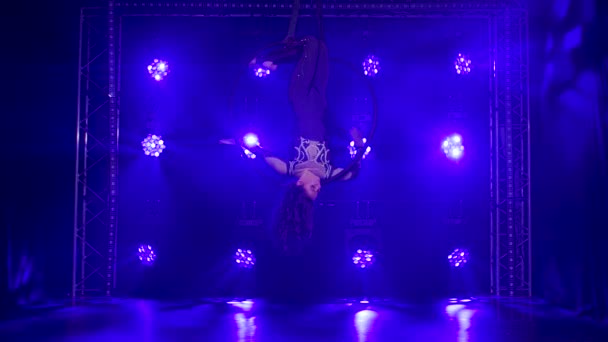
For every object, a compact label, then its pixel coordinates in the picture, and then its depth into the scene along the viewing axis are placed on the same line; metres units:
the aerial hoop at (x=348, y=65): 4.42
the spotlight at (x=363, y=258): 7.34
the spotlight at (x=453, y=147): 7.36
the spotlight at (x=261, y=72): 7.41
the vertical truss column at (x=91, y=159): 7.27
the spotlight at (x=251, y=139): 7.26
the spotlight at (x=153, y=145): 7.36
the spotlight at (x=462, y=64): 7.50
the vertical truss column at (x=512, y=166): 7.35
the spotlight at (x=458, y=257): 7.42
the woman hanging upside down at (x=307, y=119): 4.85
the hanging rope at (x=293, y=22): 4.38
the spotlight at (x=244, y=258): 7.36
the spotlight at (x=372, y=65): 7.45
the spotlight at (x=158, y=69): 7.45
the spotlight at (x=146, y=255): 7.38
